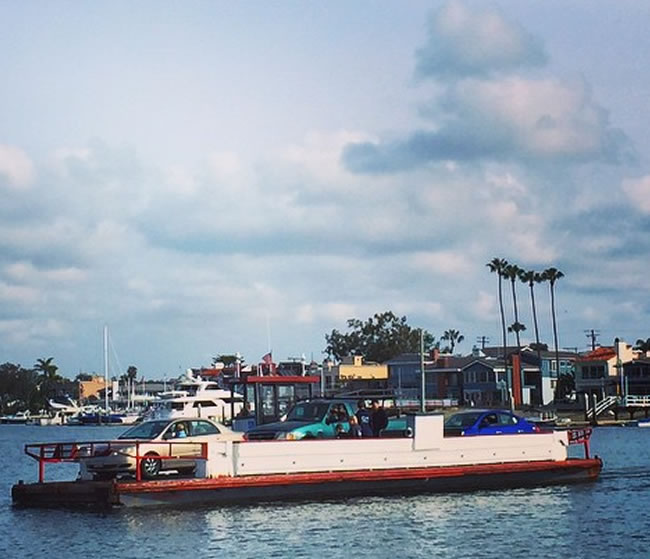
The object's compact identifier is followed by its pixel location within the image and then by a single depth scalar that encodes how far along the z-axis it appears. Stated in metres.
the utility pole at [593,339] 172.04
